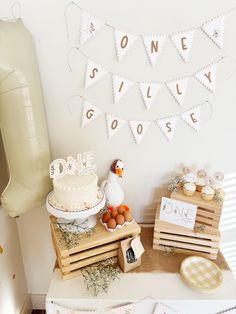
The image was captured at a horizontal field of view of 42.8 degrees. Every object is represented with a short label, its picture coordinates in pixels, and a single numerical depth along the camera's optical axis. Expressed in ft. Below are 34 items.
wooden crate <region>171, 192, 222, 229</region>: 4.91
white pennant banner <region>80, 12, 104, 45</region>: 4.31
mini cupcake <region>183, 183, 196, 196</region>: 5.03
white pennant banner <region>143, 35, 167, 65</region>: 4.43
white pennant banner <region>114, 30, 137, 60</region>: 4.40
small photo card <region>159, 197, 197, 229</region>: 4.97
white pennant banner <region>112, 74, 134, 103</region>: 4.68
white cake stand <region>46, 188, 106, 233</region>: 4.42
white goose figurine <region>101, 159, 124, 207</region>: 5.16
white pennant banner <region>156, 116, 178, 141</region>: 4.99
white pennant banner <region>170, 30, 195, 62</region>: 4.41
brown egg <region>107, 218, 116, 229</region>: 4.74
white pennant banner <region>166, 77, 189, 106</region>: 4.72
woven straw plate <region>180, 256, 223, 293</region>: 4.51
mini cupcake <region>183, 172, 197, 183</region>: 5.14
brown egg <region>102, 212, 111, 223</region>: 4.85
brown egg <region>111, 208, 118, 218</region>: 4.91
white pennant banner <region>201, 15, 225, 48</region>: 4.35
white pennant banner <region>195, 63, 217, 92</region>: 4.66
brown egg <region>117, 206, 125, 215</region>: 5.01
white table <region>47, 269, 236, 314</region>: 4.39
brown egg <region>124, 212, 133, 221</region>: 4.92
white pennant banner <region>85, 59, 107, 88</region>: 4.59
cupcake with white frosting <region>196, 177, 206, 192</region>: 5.23
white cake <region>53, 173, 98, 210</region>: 4.42
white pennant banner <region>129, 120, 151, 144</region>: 5.01
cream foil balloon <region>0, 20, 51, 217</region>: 4.02
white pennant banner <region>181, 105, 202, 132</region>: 4.94
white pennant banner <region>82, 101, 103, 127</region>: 4.88
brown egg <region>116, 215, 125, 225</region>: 4.80
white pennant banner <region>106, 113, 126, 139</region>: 4.96
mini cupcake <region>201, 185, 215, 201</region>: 4.96
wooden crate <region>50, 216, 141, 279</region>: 4.54
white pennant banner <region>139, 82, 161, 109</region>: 4.74
